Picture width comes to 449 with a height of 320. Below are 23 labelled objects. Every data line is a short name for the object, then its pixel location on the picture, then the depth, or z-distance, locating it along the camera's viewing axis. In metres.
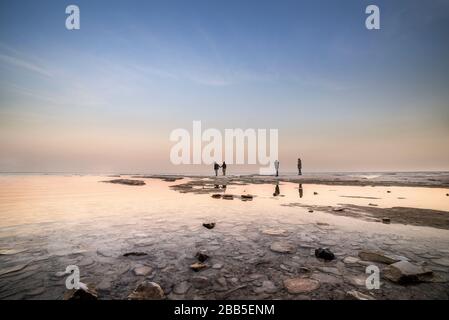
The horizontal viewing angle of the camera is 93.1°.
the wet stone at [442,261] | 3.11
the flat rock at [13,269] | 2.83
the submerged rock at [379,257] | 3.20
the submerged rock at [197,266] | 2.96
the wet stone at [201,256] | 3.28
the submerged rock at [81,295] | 2.15
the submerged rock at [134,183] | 19.97
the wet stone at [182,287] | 2.42
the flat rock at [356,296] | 2.25
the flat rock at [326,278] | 2.62
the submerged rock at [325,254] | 3.31
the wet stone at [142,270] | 2.84
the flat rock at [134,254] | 3.46
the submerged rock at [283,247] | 3.69
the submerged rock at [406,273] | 2.58
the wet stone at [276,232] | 4.64
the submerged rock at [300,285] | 2.43
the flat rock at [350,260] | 3.20
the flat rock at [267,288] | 2.41
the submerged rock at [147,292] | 2.25
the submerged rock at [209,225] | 5.14
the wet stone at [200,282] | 2.53
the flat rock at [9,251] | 3.48
